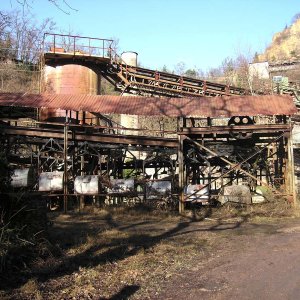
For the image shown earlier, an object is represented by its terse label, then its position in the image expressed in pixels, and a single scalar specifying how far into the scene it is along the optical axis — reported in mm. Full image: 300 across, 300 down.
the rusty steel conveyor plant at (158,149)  16328
